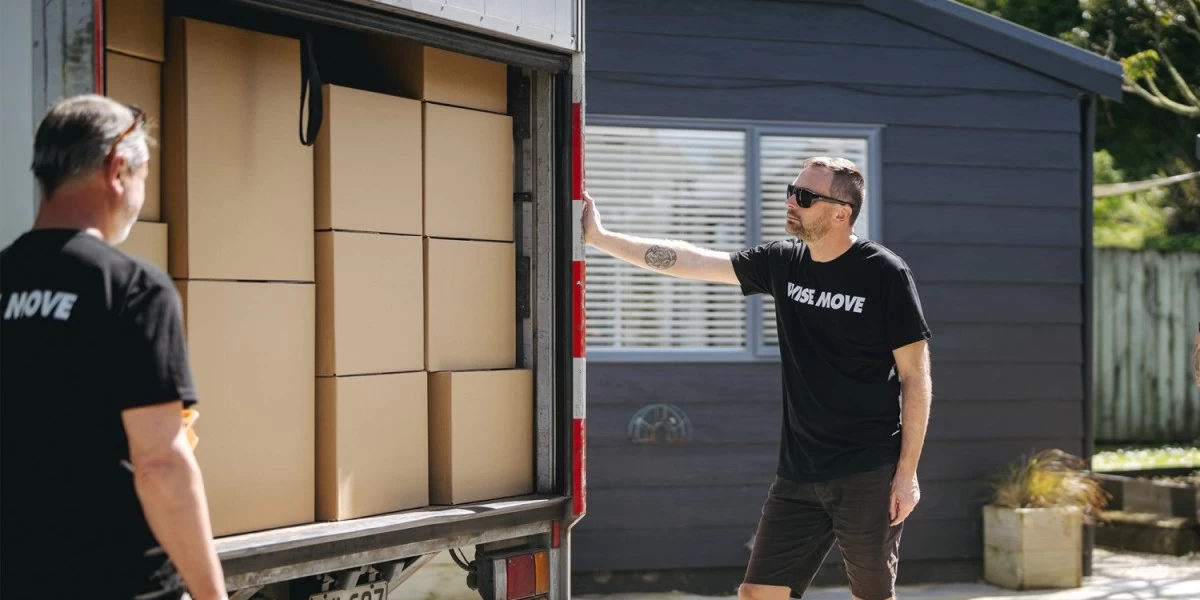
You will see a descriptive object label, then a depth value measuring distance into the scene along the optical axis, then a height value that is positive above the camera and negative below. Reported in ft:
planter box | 24.23 -4.22
